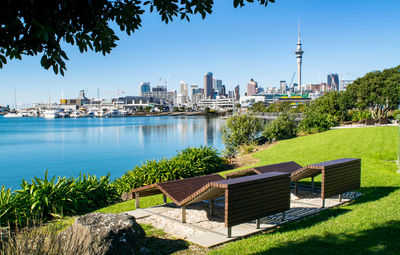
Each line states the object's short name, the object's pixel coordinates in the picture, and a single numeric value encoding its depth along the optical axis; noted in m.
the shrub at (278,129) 25.05
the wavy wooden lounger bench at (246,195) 4.66
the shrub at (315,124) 28.66
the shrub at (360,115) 43.62
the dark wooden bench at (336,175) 6.13
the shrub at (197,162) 11.43
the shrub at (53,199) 6.86
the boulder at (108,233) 3.93
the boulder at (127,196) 9.31
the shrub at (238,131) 21.39
